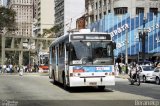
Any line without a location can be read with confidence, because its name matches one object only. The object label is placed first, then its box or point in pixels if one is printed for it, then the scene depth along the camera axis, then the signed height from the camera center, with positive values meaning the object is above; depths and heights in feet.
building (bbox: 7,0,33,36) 601.42 +72.40
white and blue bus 71.26 +1.03
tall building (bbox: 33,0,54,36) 565.94 +67.98
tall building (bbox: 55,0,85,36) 416.07 +54.65
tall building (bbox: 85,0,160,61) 213.05 +22.00
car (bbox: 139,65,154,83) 108.68 -2.16
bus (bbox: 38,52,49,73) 217.97 +1.97
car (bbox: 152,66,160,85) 102.40 -2.56
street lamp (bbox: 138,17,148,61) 173.47 +11.21
